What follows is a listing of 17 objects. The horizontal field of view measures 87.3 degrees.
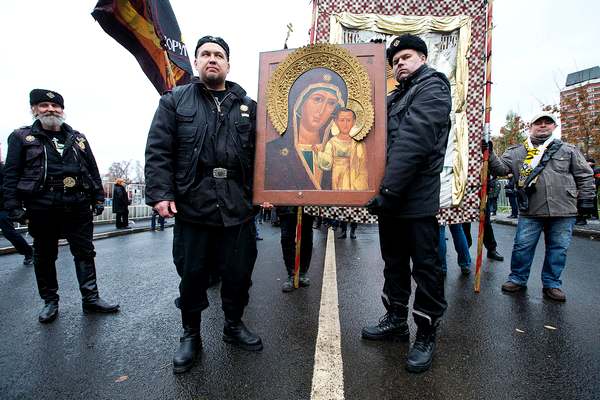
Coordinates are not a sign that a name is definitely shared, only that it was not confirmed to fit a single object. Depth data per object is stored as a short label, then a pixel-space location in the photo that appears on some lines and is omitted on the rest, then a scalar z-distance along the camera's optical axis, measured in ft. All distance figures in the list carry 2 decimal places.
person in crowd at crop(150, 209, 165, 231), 37.27
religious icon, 7.16
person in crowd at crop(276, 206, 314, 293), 13.28
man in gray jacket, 11.60
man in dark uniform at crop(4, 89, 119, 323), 9.69
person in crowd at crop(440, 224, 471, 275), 15.14
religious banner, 13.16
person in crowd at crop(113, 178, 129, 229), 36.86
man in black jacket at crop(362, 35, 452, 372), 6.59
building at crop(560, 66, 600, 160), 48.02
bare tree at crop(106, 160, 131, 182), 222.69
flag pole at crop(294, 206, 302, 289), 12.31
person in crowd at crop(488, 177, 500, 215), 34.98
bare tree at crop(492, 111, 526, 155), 95.20
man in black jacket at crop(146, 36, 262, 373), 6.94
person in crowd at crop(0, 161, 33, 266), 17.53
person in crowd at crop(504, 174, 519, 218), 43.14
